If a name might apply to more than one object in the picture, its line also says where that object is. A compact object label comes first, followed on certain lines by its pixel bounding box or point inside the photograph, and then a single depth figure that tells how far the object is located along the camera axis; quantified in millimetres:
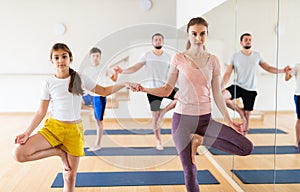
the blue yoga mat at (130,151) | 4891
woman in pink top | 2875
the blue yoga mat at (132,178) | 3879
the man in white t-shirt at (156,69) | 4074
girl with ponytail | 2895
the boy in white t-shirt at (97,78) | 3225
